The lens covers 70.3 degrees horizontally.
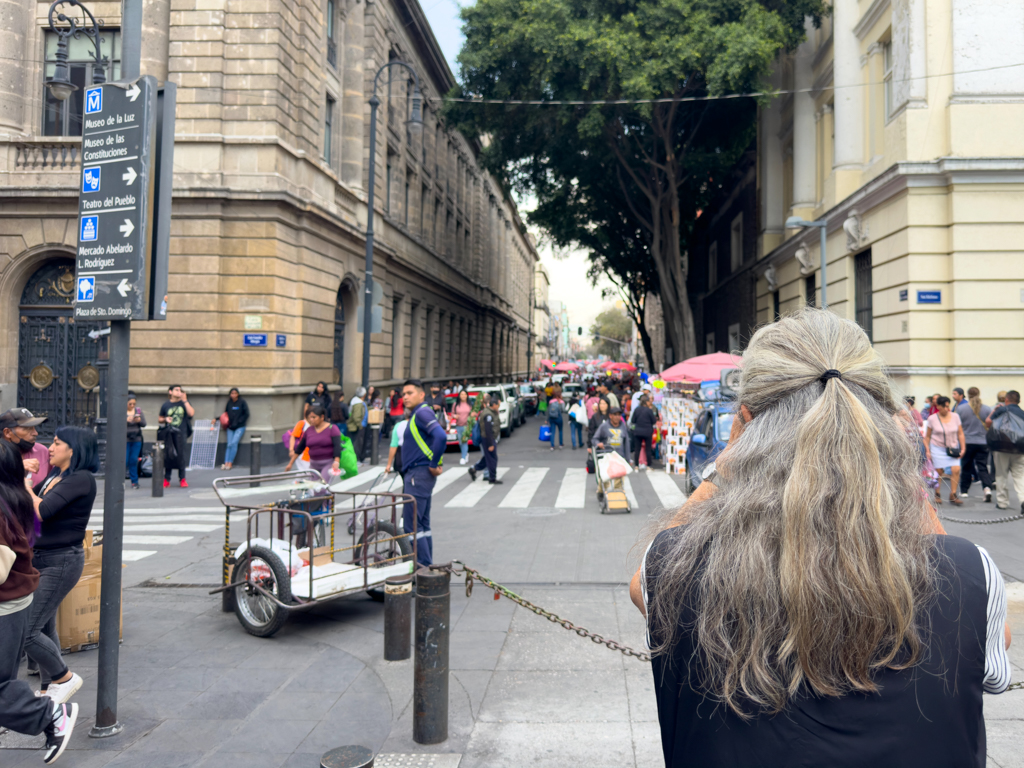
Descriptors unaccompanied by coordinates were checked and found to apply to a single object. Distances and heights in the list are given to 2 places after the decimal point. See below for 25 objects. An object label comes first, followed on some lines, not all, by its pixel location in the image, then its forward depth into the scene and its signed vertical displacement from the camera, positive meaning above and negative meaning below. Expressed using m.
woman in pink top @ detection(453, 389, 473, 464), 17.83 -0.29
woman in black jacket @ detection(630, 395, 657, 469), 16.36 -0.25
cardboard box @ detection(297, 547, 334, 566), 6.32 -1.31
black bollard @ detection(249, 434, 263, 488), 13.81 -0.94
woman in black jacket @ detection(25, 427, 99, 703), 4.36 -0.80
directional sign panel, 4.18 +1.19
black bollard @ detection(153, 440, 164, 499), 12.83 -1.17
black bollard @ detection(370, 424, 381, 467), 17.14 -0.82
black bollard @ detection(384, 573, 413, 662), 5.14 -1.56
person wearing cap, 5.18 -0.16
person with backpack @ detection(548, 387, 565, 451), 21.91 -0.11
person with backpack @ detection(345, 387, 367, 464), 16.95 -0.14
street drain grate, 3.82 -1.87
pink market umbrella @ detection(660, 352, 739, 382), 18.89 +1.16
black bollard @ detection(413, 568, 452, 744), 3.99 -1.38
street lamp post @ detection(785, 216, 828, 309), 18.49 +4.84
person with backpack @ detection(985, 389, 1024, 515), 10.82 -0.43
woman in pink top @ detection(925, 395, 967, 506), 11.58 -0.36
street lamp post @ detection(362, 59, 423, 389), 17.91 +4.05
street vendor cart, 5.80 -1.34
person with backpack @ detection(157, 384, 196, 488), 14.01 -0.53
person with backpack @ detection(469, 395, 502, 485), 14.18 -0.71
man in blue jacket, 7.41 -0.54
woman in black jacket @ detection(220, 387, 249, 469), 16.59 -0.33
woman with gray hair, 1.31 -0.35
